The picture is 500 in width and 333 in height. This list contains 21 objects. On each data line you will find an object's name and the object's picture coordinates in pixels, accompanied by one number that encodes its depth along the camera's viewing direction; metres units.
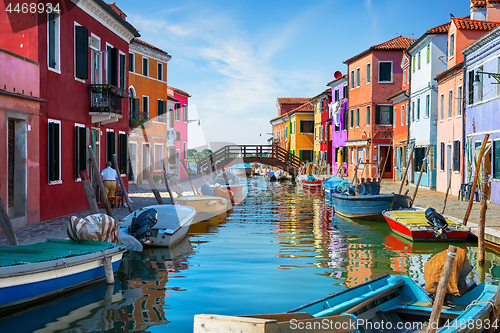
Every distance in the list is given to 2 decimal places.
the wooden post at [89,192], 11.52
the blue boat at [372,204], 16.98
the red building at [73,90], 13.09
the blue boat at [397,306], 5.73
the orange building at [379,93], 34.81
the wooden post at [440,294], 5.07
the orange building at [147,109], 29.53
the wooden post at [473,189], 11.73
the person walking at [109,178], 16.17
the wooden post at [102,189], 12.38
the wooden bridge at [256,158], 45.03
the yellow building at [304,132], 55.19
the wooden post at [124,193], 14.31
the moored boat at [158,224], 11.66
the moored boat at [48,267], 6.94
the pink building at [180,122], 41.59
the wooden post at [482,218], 9.97
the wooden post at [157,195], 16.23
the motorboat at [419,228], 12.62
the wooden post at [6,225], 8.77
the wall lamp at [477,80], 18.79
